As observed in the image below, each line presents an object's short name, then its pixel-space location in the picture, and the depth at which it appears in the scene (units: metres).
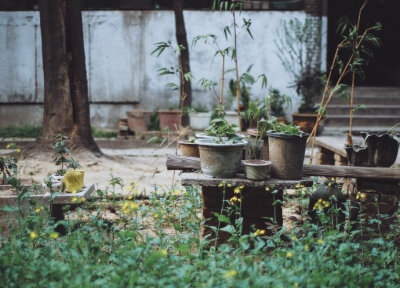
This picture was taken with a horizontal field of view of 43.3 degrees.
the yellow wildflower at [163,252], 2.90
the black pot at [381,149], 4.43
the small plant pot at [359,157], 4.60
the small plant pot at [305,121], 10.68
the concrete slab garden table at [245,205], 4.12
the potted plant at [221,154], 3.83
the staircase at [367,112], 11.20
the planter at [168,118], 11.34
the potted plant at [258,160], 3.84
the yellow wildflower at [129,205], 3.23
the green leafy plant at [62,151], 4.91
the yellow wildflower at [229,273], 2.52
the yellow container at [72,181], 4.38
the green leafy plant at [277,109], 11.61
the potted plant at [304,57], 11.47
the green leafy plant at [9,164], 4.43
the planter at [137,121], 11.11
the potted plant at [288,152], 3.89
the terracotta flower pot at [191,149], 4.52
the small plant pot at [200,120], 11.02
